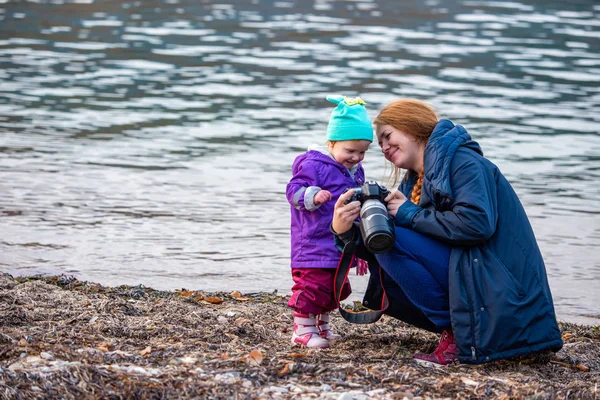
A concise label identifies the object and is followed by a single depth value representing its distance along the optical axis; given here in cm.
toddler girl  861
